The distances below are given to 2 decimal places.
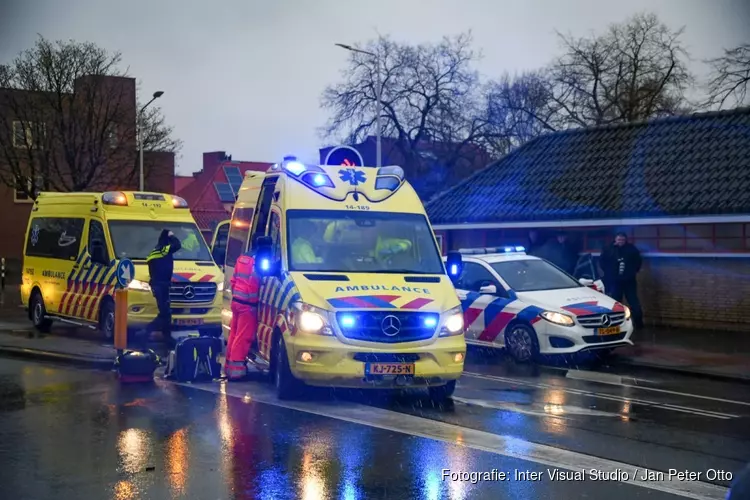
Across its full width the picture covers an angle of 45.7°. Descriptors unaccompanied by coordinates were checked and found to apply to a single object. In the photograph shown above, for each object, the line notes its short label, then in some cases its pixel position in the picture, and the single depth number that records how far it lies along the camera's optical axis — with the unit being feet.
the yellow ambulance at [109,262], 51.29
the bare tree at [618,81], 142.20
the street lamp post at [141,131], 108.47
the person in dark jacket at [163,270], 47.52
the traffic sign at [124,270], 42.11
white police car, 44.16
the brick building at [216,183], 192.97
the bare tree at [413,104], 132.67
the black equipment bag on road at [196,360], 37.22
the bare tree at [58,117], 106.11
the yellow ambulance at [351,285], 30.91
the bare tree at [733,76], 91.71
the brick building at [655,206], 58.90
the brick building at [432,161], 147.43
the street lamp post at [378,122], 82.04
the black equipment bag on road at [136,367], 37.29
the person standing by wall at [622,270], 57.52
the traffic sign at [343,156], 44.06
